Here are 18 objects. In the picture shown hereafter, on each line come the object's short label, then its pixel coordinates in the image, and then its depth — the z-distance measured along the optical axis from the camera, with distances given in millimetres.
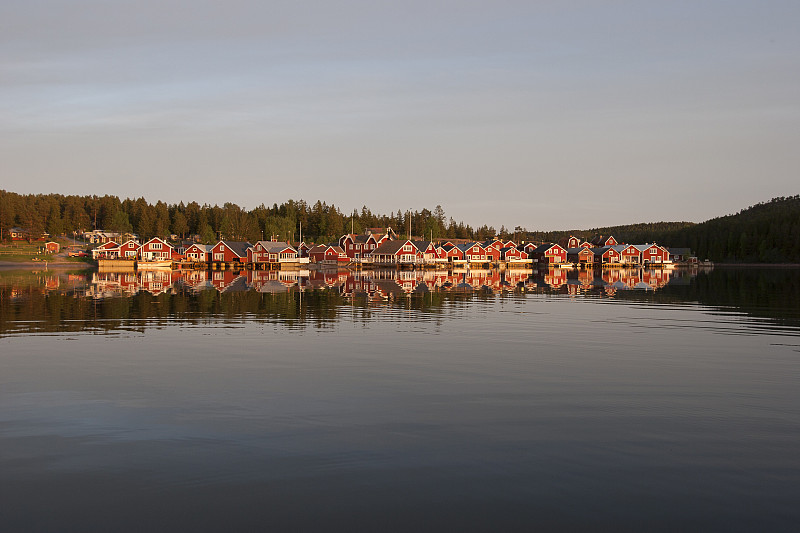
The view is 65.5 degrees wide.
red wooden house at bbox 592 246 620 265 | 166138
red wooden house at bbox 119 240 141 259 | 128875
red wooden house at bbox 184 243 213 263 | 136375
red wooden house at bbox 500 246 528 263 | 158625
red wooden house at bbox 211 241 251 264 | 135125
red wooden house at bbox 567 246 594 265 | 165875
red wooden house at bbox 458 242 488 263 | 155125
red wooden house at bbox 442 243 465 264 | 151375
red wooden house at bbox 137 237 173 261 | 128875
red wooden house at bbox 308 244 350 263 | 147125
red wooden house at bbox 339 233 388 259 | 147125
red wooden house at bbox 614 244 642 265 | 165125
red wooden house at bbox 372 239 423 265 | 140375
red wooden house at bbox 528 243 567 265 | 163375
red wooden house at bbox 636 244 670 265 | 163125
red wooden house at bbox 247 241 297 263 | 137750
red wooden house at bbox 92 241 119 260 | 129625
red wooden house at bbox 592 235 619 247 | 191375
